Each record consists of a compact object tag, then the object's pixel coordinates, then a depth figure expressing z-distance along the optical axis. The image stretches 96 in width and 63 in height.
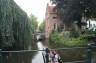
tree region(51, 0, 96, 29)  17.75
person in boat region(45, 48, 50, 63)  3.31
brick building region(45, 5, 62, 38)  37.14
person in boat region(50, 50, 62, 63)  5.78
